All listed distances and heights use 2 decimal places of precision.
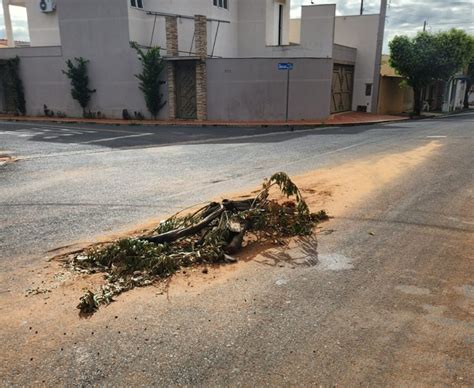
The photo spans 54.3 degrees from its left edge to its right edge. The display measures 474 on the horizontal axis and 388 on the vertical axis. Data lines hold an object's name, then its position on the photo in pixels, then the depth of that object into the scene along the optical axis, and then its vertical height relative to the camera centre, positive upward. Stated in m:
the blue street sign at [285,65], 23.80 +0.58
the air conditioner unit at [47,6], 29.62 +4.30
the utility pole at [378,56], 30.67 +1.45
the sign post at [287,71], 23.84 +0.32
